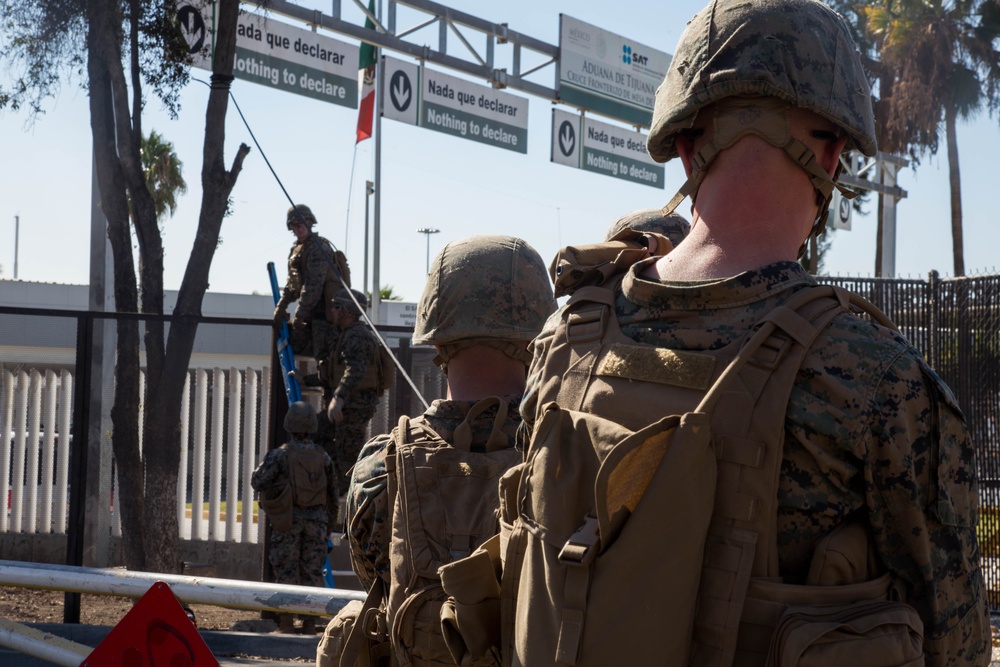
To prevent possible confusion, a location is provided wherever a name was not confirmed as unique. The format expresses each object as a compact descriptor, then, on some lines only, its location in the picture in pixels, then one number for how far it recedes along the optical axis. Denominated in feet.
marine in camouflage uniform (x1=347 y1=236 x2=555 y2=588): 9.69
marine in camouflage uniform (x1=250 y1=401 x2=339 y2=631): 28.63
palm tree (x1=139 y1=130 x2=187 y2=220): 120.26
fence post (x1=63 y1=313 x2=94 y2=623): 26.65
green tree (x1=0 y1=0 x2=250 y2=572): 30.14
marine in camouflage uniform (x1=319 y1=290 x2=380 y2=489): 31.60
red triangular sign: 12.53
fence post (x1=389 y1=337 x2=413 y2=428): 33.22
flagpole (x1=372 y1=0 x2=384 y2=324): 66.55
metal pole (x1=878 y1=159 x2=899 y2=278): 69.41
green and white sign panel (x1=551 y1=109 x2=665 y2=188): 57.93
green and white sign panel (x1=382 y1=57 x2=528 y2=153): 48.73
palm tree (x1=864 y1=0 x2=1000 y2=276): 91.45
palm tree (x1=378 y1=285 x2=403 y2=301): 178.23
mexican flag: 49.26
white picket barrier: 28.89
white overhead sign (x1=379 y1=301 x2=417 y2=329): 106.11
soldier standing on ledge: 32.50
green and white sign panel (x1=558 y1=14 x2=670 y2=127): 52.85
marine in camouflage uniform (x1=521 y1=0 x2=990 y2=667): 5.83
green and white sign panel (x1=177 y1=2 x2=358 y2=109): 38.47
